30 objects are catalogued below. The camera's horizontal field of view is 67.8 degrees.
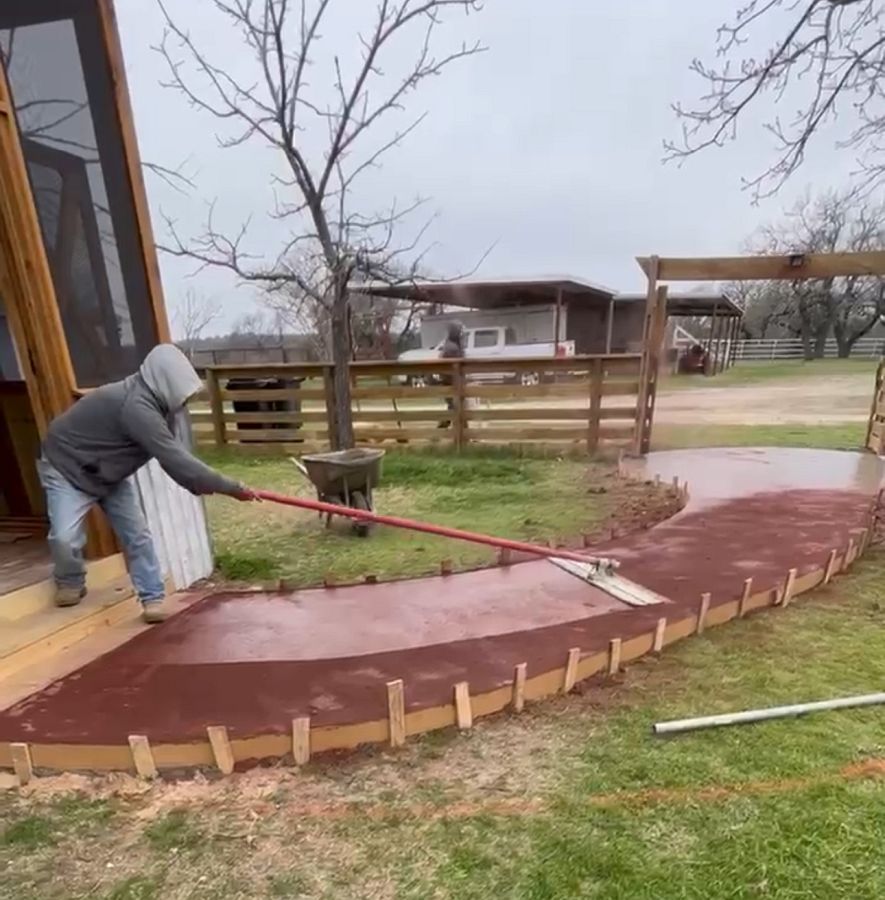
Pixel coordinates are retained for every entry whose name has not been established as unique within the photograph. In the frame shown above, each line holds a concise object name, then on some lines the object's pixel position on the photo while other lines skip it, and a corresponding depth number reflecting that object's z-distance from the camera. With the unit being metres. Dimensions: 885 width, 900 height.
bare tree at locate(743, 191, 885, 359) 26.84
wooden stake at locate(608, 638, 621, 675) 2.65
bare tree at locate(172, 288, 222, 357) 24.52
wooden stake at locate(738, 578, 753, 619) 3.17
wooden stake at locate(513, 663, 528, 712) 2.40
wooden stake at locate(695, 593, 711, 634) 3.00
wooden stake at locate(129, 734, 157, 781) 2.07
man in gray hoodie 2.75
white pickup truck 19.84
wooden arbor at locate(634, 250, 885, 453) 6.50
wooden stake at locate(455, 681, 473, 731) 2.30
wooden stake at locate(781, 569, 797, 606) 3.32
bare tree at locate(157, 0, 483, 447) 6.19
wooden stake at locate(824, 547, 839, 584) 3.62
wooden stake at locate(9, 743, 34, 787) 2.07
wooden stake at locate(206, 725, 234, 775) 2.09
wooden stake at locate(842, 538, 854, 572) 3.81
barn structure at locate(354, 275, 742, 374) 18.41
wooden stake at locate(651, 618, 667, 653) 2.82
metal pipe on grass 2.24
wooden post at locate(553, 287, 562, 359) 18.98
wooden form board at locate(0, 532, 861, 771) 2.11
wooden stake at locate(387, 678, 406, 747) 2.17
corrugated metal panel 3.47
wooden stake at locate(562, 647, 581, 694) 2.52
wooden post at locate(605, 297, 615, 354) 22.98
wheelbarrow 5.00
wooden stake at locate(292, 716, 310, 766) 2.12
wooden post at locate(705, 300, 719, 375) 23.44
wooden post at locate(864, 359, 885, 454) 7.39
